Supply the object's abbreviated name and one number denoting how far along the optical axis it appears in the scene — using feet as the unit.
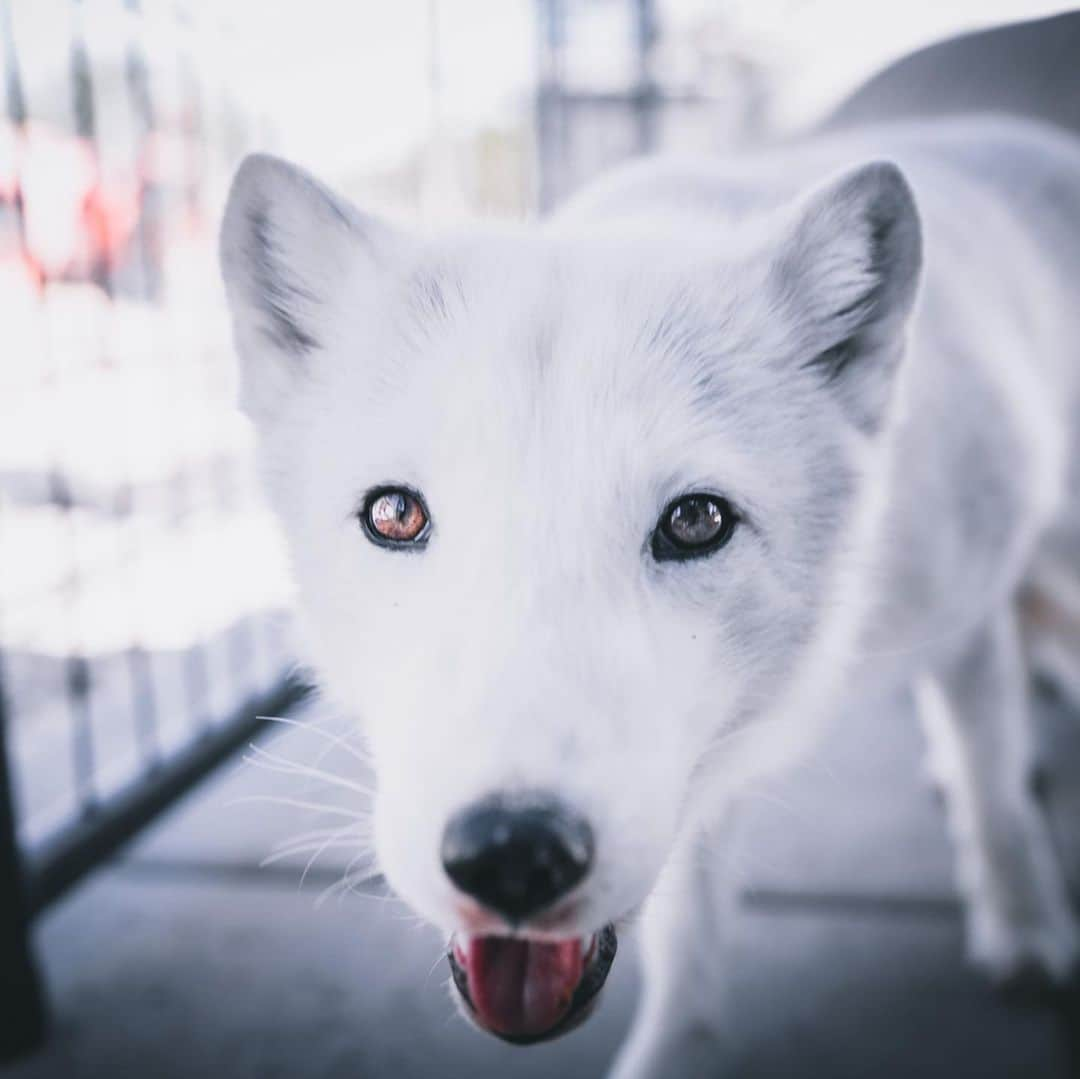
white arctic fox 0.56
